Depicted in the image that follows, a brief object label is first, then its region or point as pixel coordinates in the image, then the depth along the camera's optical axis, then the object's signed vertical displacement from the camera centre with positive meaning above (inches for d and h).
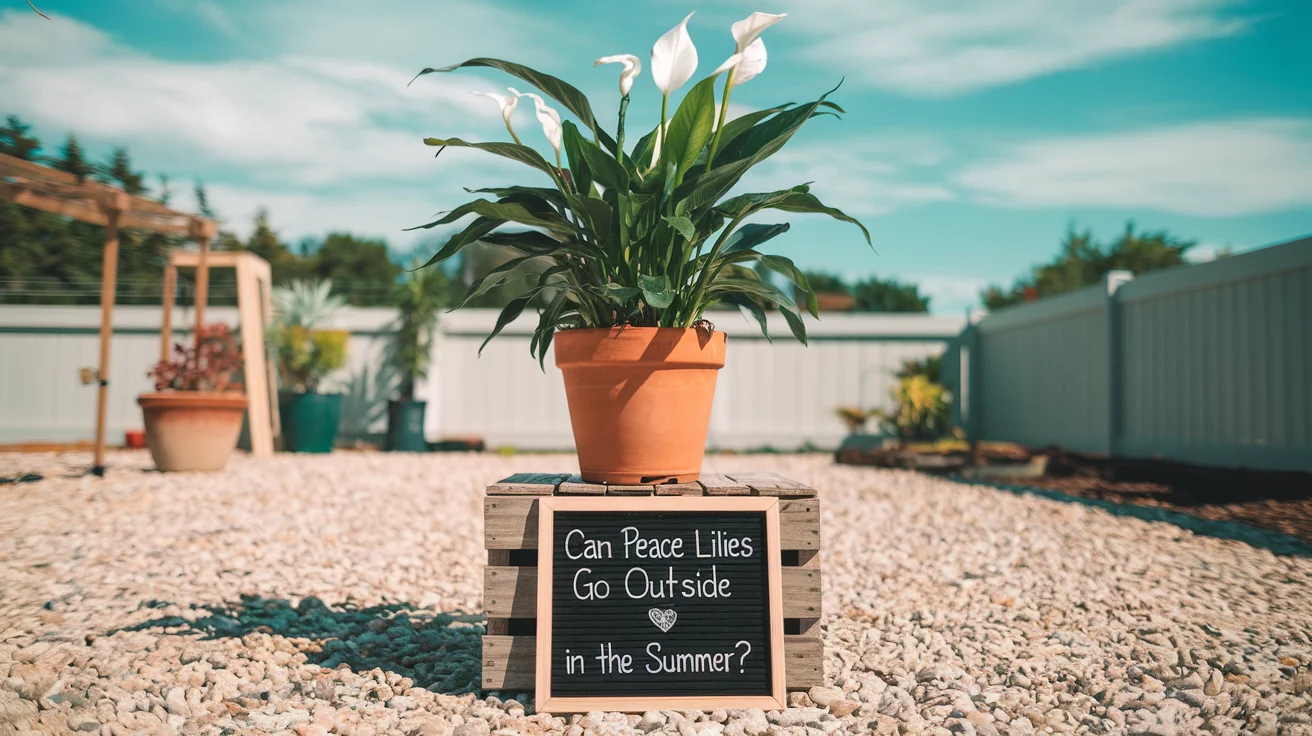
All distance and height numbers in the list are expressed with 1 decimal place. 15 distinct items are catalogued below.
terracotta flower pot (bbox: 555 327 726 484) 73.7 +1.5
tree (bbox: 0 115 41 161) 387.6 +128.1
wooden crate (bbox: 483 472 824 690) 74.4 -14.5
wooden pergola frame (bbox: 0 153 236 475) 183.0 +48.7
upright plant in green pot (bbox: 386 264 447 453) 301.3 +28.4
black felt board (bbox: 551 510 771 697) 72.7 -17.8
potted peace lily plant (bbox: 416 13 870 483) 70.9 +14.9
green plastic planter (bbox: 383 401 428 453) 298.5 -6.8
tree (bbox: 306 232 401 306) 817.5 +148.4
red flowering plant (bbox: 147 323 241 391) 213.2 +10.0
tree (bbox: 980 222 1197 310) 599.8 +117.5
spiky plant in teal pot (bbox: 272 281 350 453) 276.7 +16.1
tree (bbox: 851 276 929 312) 719.7 +108.1
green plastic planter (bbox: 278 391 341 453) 275.7 -4.7
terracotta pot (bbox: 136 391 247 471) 201.0 -5.7
